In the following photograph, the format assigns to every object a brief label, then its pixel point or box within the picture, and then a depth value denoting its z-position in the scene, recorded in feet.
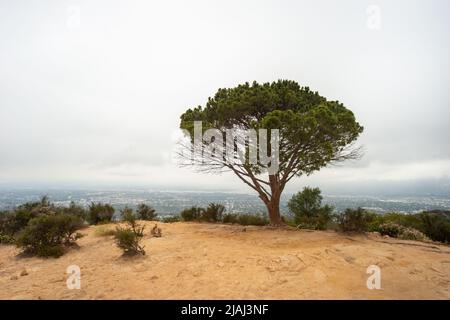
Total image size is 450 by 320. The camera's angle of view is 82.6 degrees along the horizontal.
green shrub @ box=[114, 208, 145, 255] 25.17
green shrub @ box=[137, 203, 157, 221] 56.08
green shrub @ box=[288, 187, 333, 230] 53.62
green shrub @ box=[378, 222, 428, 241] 35.43
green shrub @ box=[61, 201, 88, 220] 51.63
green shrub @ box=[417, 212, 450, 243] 37.27
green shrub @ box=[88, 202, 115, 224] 52.19
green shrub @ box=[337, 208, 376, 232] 34.96
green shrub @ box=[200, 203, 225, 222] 51.88
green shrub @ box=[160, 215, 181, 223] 54.24
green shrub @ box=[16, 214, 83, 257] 27.55
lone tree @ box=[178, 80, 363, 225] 35.40
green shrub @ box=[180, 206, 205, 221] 53.57
